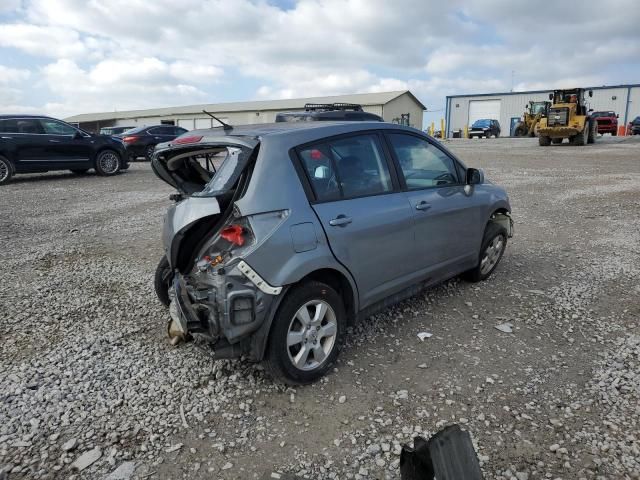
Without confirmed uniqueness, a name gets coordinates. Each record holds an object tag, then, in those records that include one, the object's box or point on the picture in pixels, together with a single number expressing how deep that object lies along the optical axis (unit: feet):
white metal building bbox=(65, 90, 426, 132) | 164.14
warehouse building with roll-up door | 155.22
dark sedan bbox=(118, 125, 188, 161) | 60.44
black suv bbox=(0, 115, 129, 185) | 39.06
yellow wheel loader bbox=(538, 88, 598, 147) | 74.18
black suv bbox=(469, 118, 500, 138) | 140.05
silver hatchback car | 9.21
